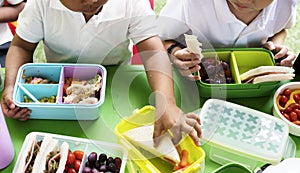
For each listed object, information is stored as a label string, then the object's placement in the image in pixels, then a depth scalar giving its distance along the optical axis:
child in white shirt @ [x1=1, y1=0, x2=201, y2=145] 0.87
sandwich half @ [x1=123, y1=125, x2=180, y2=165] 0.77
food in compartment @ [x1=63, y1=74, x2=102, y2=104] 0.83
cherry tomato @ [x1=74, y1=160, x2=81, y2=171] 0.77
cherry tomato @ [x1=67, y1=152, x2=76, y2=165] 0.78
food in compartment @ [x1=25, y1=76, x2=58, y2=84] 0.87
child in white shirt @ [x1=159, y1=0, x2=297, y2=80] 0.95
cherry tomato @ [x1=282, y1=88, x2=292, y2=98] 0.90
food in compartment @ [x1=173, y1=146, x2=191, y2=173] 0.76
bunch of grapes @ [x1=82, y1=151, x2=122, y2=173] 0.77
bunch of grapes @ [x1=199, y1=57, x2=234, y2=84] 0.89
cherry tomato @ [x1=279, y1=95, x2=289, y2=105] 0.89
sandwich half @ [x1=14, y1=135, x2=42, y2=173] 0.75
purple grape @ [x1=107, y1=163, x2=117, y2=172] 0.77
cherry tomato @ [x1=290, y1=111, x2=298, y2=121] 0.85
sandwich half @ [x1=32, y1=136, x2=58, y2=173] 0.75
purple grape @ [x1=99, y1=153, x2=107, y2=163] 0.79
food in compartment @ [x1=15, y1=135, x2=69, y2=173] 0.75
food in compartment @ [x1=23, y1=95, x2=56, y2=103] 0.84
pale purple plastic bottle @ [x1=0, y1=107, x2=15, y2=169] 0.74
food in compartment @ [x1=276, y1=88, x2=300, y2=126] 0.85
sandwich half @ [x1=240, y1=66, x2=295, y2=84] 0.87
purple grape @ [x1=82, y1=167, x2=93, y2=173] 0.77
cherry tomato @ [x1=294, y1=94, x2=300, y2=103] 0.88
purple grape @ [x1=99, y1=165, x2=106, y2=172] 0.77
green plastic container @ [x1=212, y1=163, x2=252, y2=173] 0.74
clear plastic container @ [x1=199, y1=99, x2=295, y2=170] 0.78
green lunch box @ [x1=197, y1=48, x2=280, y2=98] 0.87
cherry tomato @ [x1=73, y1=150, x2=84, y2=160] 0.79
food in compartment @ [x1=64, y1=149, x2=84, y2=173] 0.77
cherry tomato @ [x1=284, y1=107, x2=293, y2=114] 0.86
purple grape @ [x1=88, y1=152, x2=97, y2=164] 0.79
